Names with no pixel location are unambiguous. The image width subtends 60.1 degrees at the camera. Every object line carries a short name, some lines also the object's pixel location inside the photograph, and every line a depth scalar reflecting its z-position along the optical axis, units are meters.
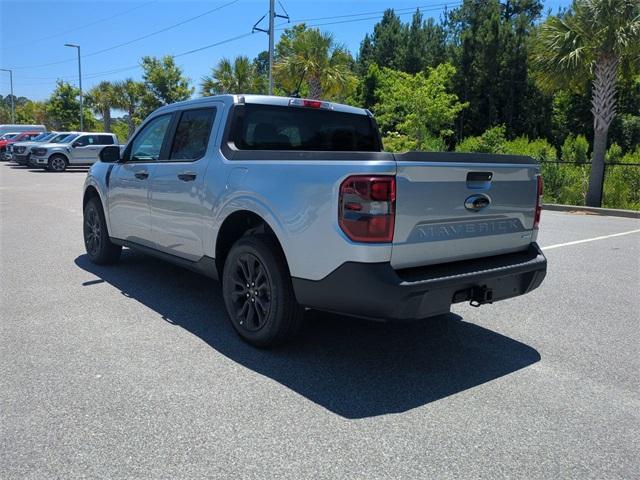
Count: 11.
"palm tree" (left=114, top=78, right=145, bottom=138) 47.84
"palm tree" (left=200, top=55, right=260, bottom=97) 34.41
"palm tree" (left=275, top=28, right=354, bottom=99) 27.22
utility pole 23.56
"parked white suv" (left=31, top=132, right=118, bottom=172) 25.89
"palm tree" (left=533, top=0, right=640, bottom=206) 15.12
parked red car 35.03
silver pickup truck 3.32
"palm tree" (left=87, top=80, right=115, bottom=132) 52.55
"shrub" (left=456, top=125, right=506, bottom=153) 24.55
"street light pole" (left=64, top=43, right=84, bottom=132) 43.96
